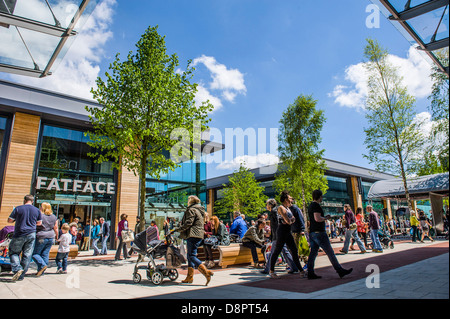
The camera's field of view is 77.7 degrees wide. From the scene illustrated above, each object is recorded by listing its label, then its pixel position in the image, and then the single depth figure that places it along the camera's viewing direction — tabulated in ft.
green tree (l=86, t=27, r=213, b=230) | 34.40
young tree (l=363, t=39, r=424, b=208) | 60.34
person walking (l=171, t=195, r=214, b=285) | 18.97
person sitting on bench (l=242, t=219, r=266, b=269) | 26.71
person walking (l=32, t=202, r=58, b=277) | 23.54
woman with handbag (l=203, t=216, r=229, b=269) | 27.14
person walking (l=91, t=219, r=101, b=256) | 52.01
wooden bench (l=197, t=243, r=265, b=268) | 26.37
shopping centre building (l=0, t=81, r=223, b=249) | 50.98
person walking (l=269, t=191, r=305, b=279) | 19.56
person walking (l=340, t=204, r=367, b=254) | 34.63
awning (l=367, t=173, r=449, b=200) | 56.54
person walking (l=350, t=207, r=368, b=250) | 39.18
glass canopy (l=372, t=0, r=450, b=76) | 13.15
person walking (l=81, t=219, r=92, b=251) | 55.62
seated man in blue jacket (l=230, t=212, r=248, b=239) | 31.68
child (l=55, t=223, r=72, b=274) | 25.35
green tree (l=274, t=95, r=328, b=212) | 78.95
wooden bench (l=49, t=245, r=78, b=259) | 34.22
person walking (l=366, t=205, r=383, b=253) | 33.50
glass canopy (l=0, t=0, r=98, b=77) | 15.16
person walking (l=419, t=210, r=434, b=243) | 41.42
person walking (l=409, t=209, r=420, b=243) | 44.70
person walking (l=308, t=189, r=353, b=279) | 18.28
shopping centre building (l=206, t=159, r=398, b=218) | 143.54
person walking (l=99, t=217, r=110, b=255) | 45.47
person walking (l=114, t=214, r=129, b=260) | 36.35
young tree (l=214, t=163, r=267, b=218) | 122.21
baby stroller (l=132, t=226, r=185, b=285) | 19.59
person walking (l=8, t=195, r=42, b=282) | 20.97
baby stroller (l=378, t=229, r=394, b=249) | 37.28
